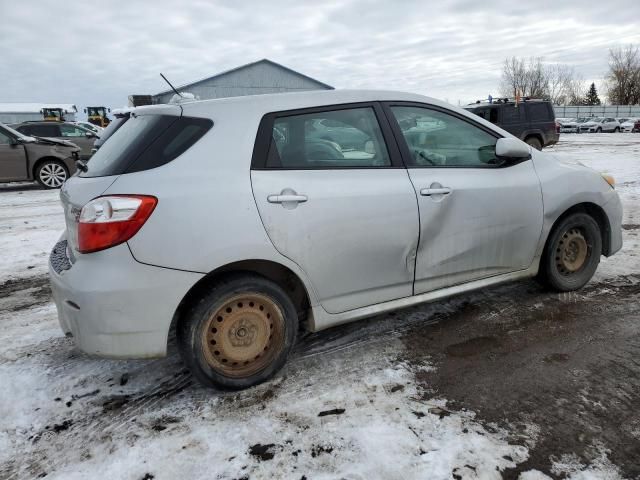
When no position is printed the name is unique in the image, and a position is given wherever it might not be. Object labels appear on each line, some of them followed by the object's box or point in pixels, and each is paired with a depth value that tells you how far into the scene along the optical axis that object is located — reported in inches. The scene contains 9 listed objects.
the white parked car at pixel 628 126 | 1578.5
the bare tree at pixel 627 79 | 2632.9
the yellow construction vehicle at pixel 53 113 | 1409.0
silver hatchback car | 92.8
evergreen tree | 3169.0
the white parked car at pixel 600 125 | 1593.3
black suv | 589.0
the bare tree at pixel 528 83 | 2812.5
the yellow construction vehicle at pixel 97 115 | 1540.2
